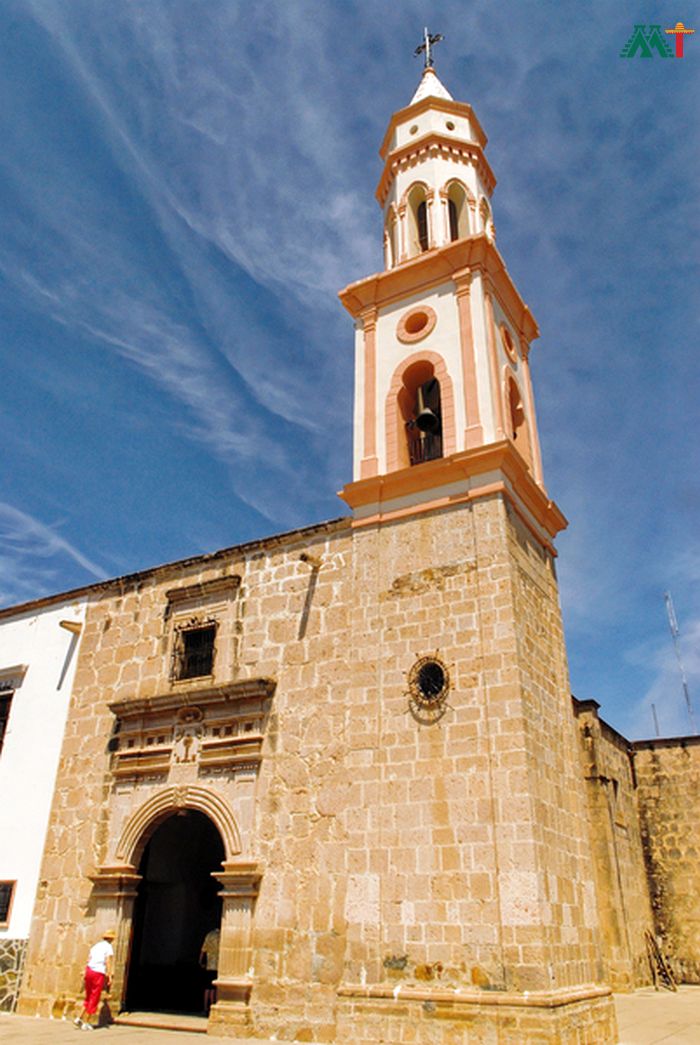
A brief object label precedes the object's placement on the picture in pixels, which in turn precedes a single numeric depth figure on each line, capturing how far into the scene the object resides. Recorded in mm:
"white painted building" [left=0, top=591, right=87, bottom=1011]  12555
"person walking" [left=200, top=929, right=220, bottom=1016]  13531
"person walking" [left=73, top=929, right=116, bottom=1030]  10766
